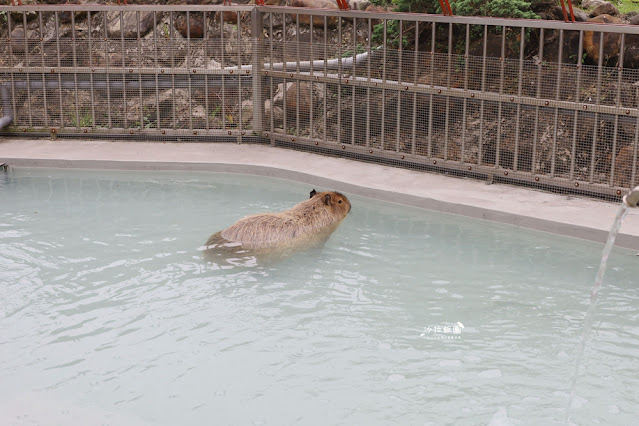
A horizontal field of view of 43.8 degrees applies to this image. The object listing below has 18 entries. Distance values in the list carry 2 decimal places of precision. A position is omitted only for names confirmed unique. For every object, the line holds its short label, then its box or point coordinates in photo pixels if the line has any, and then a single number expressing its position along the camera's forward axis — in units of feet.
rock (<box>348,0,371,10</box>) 58.13
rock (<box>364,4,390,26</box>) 53.57
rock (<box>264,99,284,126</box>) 46.44
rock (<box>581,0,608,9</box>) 49.52
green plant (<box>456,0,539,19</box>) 40.93
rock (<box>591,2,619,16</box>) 48.39
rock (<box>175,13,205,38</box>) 56.39
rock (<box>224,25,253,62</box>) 45.70
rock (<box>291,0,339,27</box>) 56.34
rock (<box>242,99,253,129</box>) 47.14
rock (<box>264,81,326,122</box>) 44.24
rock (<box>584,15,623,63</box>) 38.40
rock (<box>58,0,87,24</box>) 61.26
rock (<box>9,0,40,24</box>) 62.80
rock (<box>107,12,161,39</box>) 57.31
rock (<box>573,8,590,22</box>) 46.44
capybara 28.17
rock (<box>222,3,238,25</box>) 58.41
